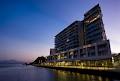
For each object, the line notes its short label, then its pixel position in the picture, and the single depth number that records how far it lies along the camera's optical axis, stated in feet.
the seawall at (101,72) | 70.68
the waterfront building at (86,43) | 122.30
